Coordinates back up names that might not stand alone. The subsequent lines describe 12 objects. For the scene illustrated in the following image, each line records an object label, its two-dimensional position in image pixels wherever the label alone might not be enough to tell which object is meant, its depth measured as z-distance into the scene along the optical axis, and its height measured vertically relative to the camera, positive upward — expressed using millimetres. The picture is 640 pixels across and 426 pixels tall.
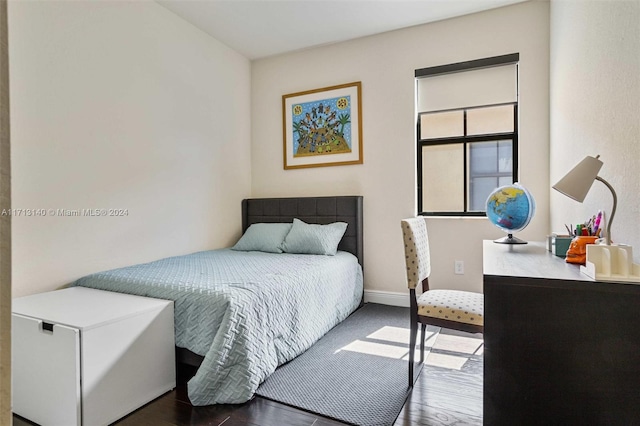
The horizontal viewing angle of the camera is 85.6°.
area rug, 1669 -967
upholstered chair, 1771 -521
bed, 1715 -547
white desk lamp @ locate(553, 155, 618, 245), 1140 +89
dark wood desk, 930 -405
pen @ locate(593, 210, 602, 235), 1426 -65
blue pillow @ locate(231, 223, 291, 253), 3295 -293
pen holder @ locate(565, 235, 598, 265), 1256 -154
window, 2994 +676
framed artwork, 3471 +848
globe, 1798 -3
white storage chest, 1492 -701
